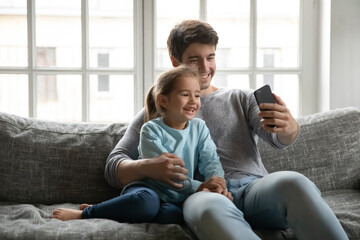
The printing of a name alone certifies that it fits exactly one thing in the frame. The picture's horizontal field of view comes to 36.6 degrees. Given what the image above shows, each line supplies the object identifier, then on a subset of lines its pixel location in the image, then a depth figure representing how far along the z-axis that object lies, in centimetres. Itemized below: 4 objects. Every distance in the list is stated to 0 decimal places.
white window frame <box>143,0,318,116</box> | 279
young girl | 178
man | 154
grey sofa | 217
